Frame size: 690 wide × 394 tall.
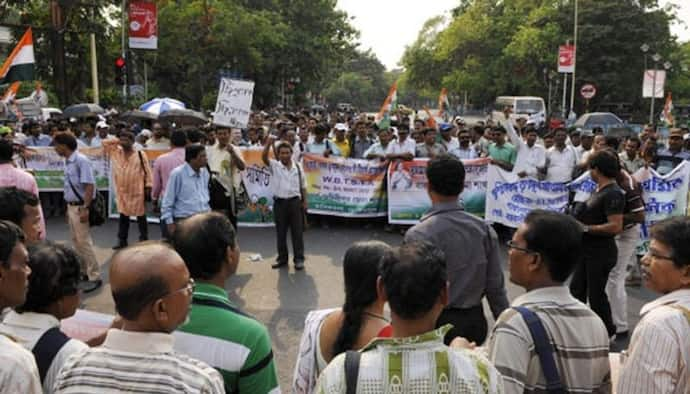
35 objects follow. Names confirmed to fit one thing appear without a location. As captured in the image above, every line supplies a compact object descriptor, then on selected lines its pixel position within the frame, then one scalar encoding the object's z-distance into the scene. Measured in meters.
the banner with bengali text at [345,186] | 10.25
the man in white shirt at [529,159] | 9.34
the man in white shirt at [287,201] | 7.76
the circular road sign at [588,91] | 31.64
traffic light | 22.52
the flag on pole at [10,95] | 17.86
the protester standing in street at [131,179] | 8.36
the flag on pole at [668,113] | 23.36
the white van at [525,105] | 34.81
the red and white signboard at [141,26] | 23.11
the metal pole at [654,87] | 27.48
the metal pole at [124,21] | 26.76
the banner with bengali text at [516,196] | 8.77
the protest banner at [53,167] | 11.46
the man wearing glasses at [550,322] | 2.21
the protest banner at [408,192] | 9.90
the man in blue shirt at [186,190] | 6.52
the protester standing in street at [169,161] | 7.44
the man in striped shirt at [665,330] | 2.09
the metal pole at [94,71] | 25.36
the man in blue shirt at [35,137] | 12.30
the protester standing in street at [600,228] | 4.84
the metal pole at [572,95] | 34.87
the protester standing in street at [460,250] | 3.44
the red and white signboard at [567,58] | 30.59
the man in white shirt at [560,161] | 9.30
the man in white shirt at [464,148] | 9.97
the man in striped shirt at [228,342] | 2.24
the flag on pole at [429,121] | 11.85
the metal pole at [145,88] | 32.95
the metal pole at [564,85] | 36.55
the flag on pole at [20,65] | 12.83
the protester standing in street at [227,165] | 7.80
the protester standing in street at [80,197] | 6.94
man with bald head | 1.74
